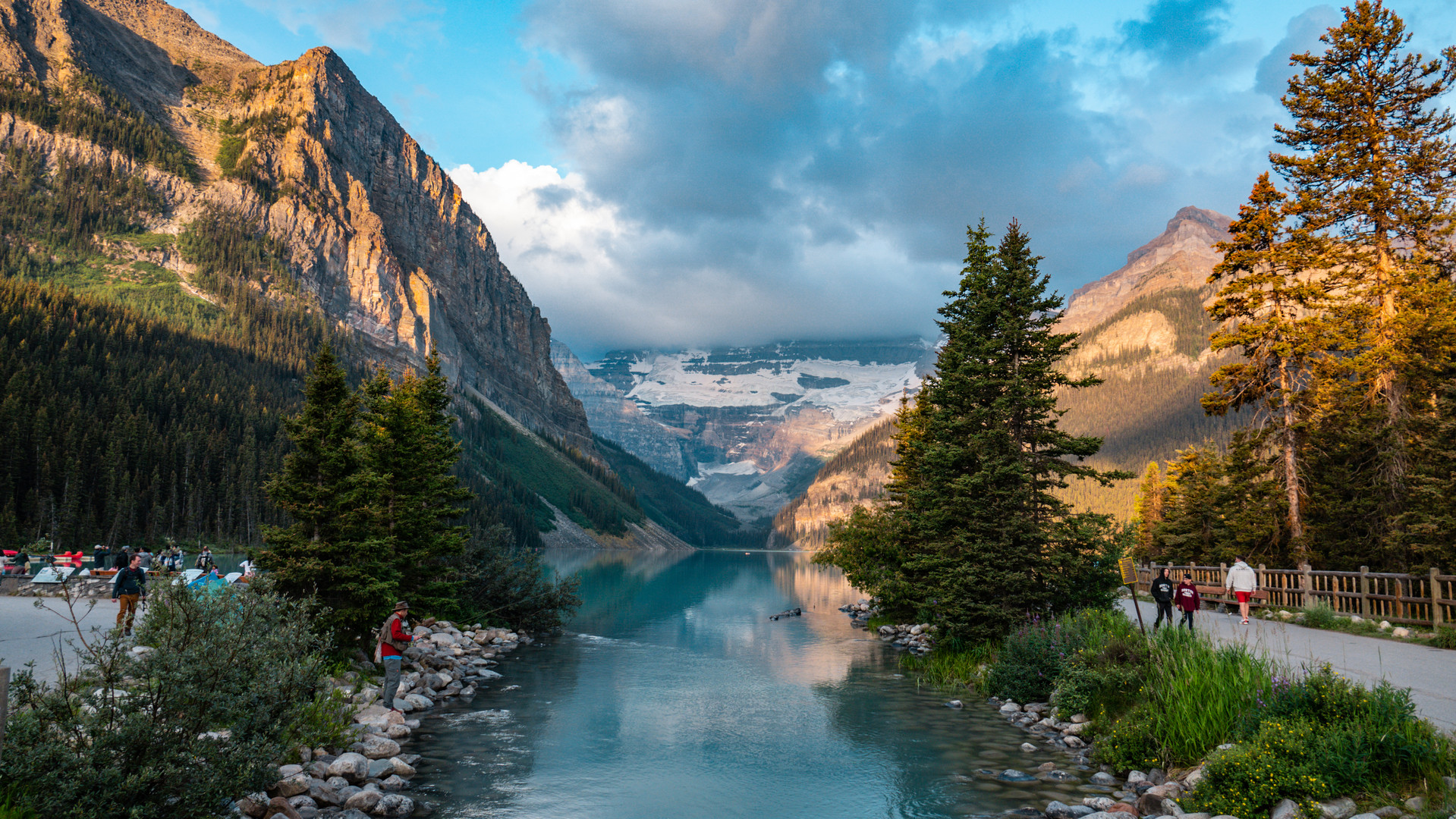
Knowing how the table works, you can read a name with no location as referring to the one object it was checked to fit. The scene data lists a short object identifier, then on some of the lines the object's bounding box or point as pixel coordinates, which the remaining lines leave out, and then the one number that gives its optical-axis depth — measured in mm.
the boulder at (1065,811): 14617
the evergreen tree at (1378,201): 29750
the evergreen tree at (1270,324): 31672
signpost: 28109
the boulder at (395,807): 15023
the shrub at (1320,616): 26516
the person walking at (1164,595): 26484
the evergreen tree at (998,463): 29750
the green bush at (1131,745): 17172
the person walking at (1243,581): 27938
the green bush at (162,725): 9023
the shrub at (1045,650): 23859
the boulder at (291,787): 14453
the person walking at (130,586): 26922
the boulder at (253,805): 12977
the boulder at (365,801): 14852
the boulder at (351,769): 16156
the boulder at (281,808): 13430
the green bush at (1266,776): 12086
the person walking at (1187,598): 25041
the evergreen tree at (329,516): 25469
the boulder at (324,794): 14766
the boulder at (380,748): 18344
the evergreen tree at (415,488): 33812
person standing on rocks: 22953
